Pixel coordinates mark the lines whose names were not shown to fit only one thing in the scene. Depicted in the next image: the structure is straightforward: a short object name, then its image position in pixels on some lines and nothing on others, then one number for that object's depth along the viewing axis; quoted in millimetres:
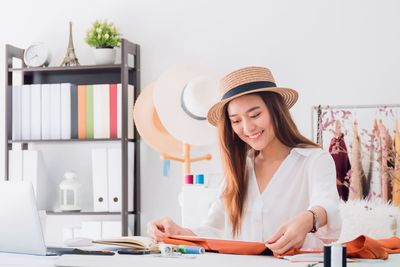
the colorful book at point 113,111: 4590
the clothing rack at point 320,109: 4226
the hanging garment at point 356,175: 4172
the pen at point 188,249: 2319
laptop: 2348
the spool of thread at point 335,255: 1874
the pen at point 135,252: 2314
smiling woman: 2650
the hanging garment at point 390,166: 4137
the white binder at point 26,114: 4738
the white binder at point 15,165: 4688
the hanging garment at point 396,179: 4105
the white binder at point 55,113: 4680
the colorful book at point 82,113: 4648
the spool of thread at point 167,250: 2281
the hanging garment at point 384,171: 4141
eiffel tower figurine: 4676
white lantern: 4648
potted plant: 4562
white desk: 2077
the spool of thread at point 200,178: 4125
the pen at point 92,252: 2283
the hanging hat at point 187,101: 4262
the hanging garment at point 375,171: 4160
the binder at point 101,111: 4605
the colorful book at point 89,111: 4645
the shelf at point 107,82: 4516
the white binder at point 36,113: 4715
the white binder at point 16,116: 4754
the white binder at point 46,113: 4703
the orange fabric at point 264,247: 2217
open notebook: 2377
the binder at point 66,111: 4668
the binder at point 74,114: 4668
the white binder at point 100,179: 4578
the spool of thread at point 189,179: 4141
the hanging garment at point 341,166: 4191
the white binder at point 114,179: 4555
